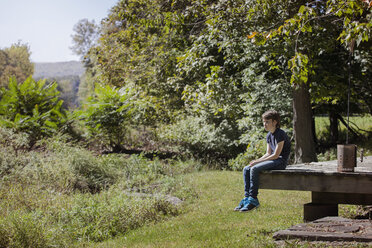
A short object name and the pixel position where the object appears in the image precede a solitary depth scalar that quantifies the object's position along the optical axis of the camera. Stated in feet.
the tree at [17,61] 172.55
